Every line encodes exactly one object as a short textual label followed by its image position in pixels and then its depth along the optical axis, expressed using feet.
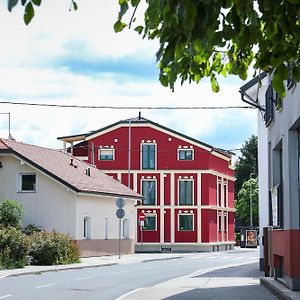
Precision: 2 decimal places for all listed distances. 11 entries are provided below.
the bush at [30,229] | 132.59
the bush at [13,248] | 103.50
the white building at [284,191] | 58.54
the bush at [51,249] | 114.93
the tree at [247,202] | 320.09
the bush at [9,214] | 130.41
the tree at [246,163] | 355.97
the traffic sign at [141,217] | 193.68
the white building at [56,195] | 140.46
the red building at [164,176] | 208.64
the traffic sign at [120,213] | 133.08
